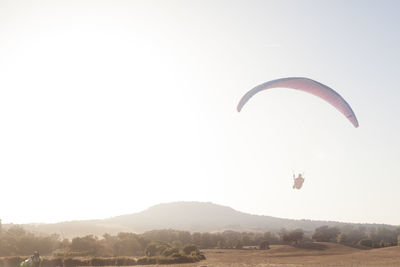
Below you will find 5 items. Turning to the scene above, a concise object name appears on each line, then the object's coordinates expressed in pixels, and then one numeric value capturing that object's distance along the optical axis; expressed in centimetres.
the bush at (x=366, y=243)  9023
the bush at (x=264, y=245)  8627
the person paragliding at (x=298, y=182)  2700
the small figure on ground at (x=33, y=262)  2145
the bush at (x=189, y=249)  5716
